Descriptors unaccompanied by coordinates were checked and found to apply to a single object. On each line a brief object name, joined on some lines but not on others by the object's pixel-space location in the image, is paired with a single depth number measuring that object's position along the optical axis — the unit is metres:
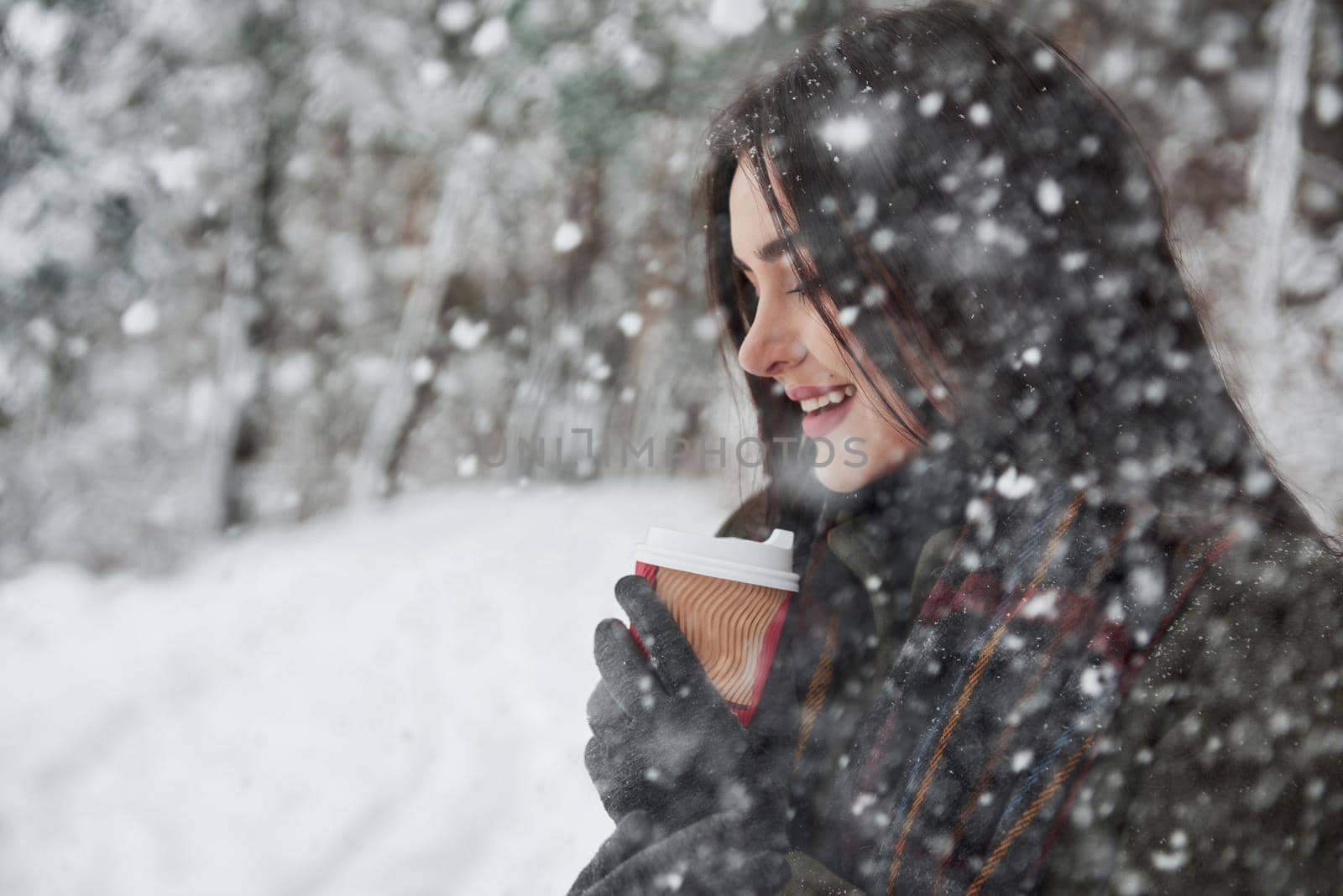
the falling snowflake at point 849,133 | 0.71
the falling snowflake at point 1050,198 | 0.70
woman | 0.64
